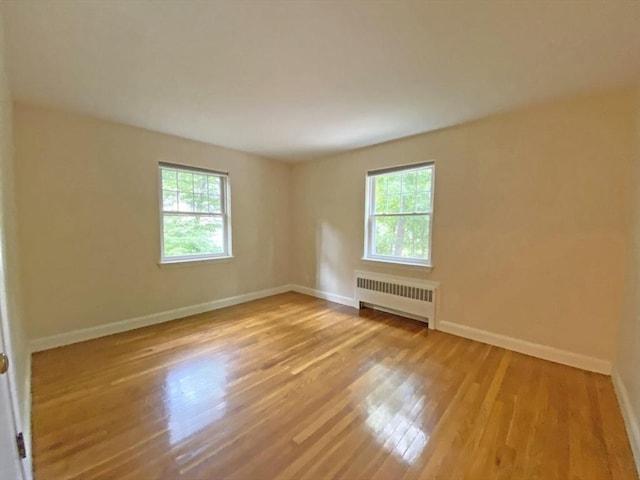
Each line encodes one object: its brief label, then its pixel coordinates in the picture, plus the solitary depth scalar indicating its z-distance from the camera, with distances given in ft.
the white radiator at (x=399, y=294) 11.23
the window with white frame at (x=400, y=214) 11.55
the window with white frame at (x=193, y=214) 12.12
